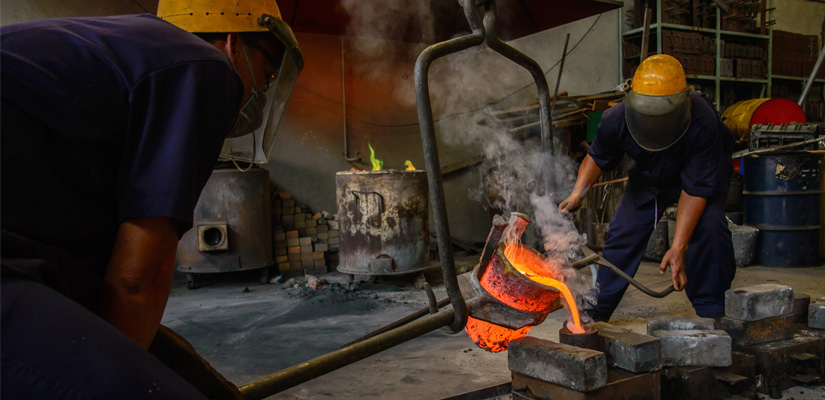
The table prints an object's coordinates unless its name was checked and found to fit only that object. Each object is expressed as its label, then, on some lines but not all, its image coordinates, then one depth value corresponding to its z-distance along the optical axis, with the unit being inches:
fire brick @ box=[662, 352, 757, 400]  95.7
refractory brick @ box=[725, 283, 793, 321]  107.7
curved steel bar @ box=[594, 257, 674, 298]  109.0
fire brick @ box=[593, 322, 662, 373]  88.9
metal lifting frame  56.6
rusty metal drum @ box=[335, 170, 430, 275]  201.0
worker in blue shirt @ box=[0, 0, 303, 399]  32.1
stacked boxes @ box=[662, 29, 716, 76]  335.3
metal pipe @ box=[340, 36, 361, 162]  275.0
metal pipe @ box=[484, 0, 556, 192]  71.7
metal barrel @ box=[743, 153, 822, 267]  237.6
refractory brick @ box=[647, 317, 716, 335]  104.8
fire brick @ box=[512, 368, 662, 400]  83.6
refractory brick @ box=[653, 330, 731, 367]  96.0
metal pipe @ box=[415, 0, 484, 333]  57.2
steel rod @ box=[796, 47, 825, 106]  311.4
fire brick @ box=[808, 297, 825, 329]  120.0
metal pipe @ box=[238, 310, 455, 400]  55.5
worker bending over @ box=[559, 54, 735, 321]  117.4
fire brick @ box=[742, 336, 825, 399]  104.9
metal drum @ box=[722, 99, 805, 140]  322.3
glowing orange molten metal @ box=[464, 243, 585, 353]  73.1
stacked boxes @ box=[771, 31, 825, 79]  386.9
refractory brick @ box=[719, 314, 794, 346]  107.8
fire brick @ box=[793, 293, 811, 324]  123.8
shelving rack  333.4
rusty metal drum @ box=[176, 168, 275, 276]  214.2
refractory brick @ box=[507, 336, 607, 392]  80.7
